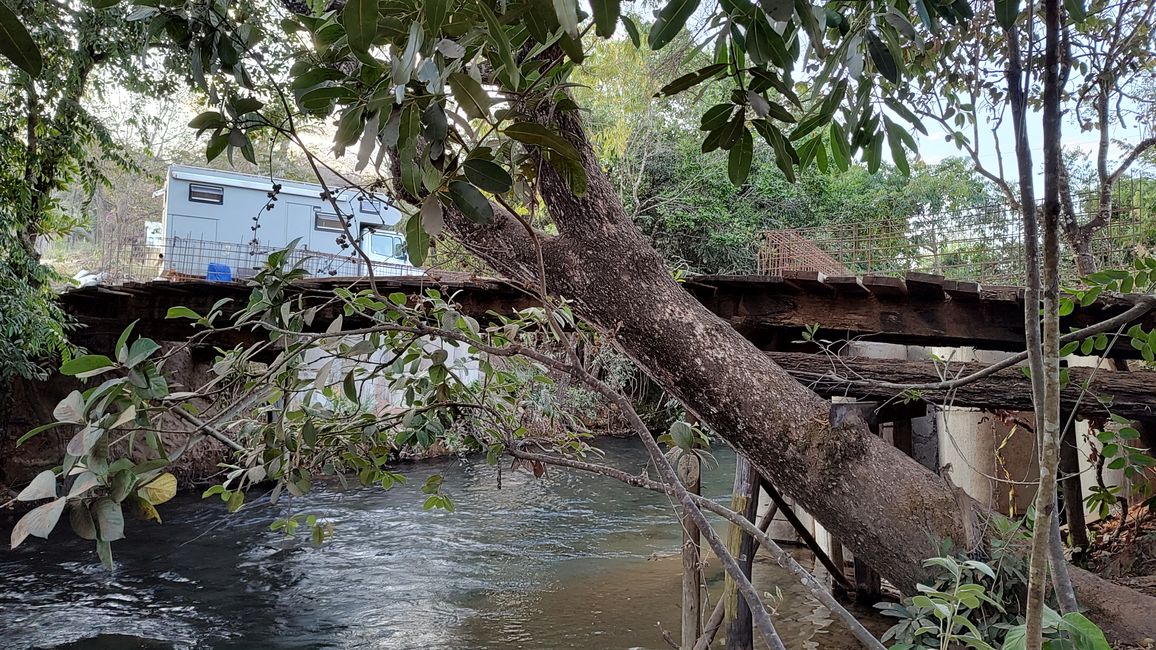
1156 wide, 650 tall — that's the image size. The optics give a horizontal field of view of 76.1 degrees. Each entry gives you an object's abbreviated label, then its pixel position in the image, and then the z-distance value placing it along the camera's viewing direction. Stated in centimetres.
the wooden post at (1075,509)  518
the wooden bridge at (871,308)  432
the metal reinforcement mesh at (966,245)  700
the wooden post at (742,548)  418
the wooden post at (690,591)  414
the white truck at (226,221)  1483
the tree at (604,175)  104
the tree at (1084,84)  329
